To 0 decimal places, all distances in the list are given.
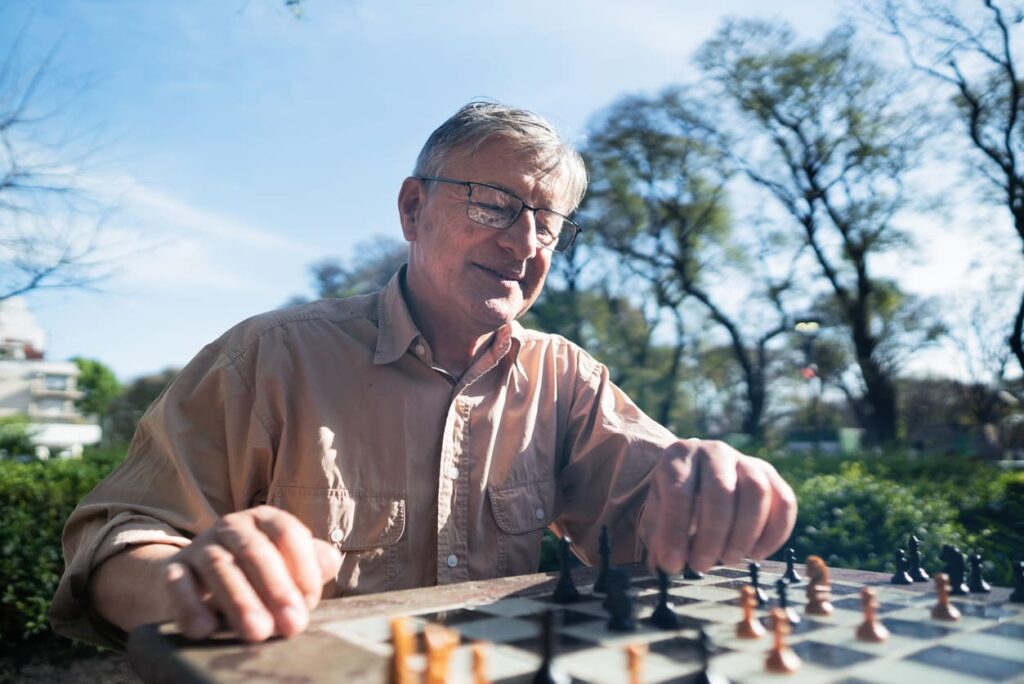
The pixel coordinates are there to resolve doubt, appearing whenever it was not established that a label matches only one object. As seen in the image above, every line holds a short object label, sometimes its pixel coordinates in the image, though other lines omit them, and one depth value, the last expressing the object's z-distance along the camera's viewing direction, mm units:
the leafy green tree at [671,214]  17491
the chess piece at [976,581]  646
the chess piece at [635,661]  381
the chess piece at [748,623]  486
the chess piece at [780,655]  419
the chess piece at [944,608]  542
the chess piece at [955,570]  640
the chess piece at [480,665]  367
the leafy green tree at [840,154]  14651
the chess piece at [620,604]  504
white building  44480
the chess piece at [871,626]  488
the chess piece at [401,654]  354
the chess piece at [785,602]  522
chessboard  402
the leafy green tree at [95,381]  54964
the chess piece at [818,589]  545
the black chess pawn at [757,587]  574
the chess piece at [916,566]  689
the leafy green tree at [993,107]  10807
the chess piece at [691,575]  659
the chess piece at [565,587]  573
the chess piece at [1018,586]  605
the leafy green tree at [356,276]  22038
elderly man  604
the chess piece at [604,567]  592
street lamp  14376
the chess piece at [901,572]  671
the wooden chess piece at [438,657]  352
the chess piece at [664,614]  509
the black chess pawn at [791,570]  656
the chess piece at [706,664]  394
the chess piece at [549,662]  389
